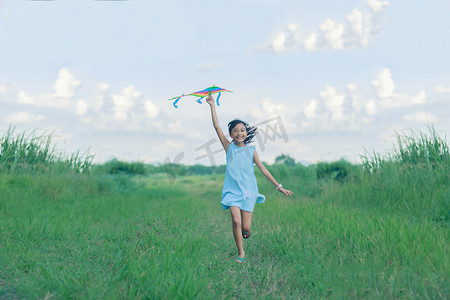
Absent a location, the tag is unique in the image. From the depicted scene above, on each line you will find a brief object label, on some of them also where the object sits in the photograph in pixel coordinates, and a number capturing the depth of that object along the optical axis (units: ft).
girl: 15.60
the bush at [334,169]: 47.67
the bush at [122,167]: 58.60
